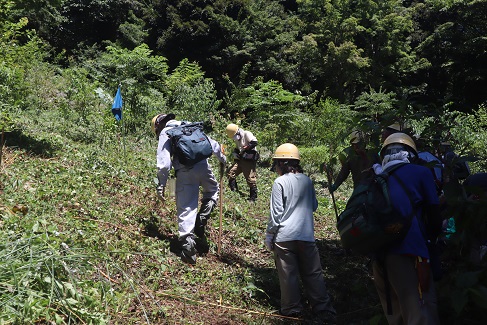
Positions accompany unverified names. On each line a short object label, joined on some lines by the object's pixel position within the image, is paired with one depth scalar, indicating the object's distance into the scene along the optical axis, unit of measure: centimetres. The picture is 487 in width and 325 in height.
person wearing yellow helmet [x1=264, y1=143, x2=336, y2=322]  531
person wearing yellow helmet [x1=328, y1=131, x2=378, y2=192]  612
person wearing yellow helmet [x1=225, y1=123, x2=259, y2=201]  1028
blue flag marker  1074
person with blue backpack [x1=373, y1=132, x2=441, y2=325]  367
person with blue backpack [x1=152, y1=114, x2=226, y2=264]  617
